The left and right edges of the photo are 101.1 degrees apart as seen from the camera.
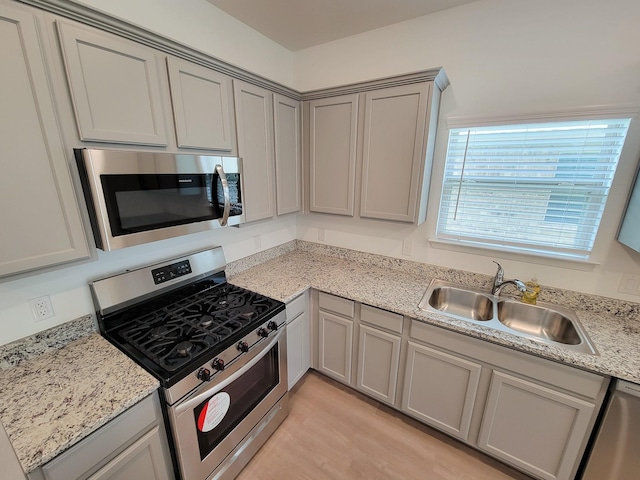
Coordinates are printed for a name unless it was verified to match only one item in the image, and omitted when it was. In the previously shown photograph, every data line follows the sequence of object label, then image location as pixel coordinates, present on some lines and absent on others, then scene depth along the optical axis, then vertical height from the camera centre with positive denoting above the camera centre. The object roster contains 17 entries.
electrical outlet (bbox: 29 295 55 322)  1.20 -0.63
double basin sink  1.48 -0.87
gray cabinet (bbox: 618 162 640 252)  1.35 -0.24
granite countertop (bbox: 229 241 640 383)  1.28 -0.82
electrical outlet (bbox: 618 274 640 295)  1.51 -0.61
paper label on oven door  1.25 -1.15
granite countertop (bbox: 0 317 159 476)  0.85 -0.84
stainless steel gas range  1.19 -0.84
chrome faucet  1.71 -0.70
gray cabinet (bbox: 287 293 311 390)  1.90 -1.24
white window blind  1.53 -0.05
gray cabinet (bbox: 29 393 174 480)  0.87 -1.01
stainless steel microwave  1.08 -0.11
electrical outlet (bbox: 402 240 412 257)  2.16 -0.59
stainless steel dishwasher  1.17 -1.17
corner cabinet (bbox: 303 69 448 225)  1.70 +0.19
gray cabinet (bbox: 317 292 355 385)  1.94 -1.22
